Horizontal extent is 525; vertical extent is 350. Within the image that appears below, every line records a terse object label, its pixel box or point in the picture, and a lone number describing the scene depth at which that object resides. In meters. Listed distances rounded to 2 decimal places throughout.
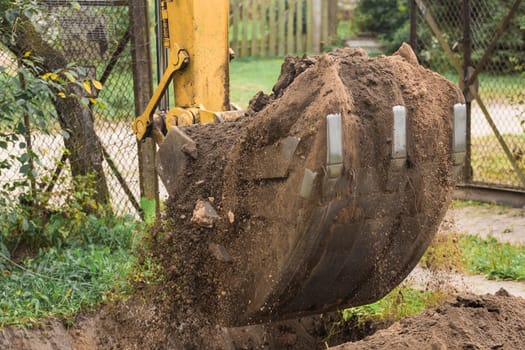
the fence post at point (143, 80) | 15.87
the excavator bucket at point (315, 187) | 8.56
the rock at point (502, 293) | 10.95
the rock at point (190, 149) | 9.81
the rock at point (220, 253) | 9.55
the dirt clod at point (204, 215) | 9.47
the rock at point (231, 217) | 9.35
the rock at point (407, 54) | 9.72
